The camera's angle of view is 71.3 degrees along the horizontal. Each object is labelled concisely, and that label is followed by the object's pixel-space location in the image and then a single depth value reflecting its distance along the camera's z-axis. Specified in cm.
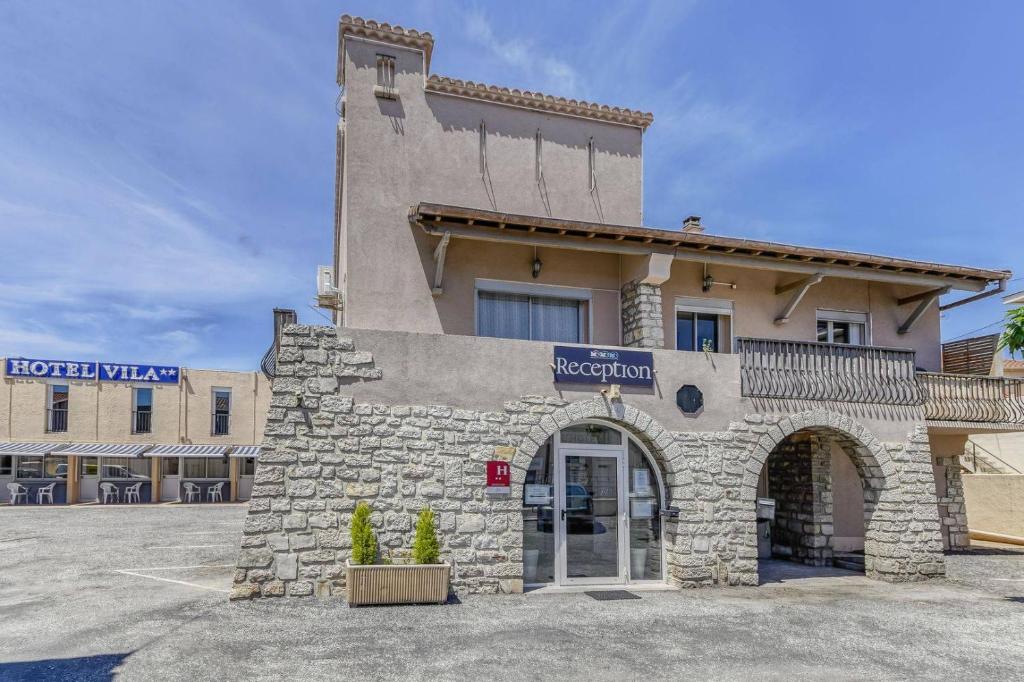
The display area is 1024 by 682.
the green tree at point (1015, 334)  1427
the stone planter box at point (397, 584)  878
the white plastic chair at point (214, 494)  2768
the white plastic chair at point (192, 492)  2718
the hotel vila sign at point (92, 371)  2666
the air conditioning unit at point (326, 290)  1470
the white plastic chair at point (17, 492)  2520
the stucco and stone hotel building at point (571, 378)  952
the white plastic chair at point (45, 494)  2558
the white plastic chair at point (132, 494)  2670
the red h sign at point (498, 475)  984
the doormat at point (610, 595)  970
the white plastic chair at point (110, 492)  2627
